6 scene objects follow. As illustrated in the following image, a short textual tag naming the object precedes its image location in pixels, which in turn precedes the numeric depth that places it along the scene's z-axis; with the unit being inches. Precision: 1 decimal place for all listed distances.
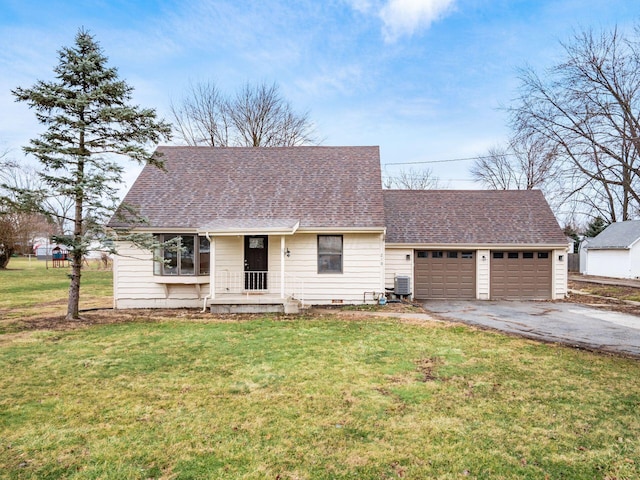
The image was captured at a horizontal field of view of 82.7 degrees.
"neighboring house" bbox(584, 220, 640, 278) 954.7
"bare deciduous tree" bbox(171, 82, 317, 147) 977.5
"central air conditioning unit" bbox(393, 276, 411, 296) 505.0
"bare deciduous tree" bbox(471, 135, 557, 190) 1133.1
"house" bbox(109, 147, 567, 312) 456.4
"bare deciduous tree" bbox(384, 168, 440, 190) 1359.5
